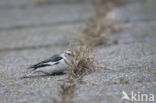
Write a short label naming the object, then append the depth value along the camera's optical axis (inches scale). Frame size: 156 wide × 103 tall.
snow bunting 306.5
